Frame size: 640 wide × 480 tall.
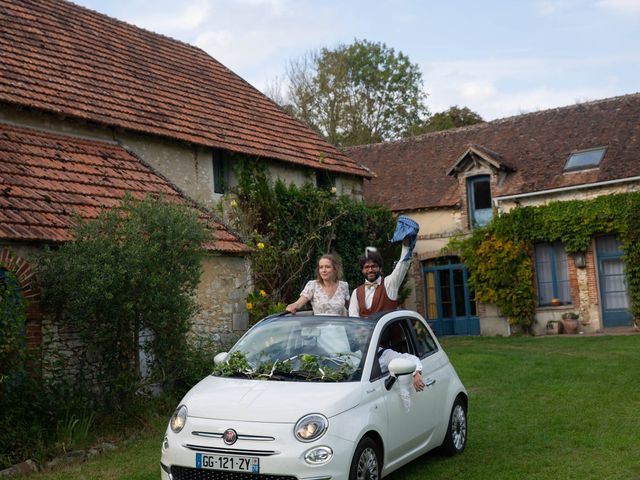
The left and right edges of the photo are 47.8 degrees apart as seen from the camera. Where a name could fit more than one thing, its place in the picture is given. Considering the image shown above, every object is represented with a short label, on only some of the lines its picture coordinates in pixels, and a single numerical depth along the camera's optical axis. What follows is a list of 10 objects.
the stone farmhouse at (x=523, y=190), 21.06
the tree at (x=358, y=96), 36.59
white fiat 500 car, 5.34
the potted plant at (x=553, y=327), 21.36
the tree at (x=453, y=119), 39.00
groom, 7.37
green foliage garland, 6.06
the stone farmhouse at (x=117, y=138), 10.11
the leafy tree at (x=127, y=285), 8.70
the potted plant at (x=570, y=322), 21.09
